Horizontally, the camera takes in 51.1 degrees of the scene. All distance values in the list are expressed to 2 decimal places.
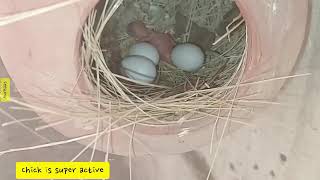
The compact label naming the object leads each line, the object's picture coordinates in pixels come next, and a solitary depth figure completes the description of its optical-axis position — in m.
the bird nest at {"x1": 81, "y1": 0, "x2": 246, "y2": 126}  0.13
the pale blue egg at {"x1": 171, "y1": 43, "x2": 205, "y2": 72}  0.15
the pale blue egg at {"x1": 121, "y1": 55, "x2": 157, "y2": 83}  0.14
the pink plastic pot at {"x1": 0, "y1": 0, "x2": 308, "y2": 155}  0.11
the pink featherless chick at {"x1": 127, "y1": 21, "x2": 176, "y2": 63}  0.16
